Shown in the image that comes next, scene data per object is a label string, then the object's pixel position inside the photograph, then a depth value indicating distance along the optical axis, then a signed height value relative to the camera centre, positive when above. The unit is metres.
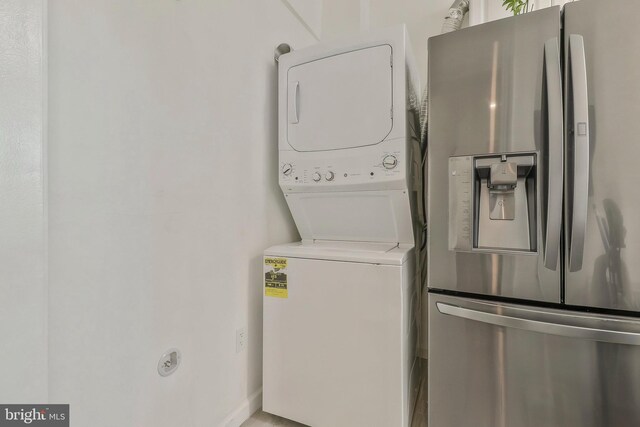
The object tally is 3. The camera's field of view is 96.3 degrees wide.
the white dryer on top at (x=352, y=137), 1.30 +0.37
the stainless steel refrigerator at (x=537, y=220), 0.87 -0.02
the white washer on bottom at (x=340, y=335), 1.17 -0.54
